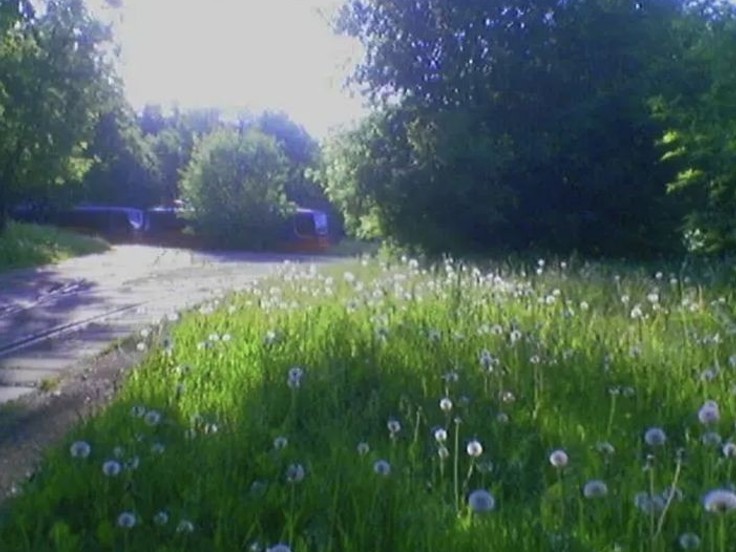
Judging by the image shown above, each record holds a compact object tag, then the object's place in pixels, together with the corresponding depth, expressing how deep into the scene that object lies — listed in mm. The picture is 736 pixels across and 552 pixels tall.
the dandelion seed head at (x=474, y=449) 3846
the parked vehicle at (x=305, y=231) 53344
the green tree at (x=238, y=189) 54844
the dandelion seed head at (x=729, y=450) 3832
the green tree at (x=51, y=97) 36781
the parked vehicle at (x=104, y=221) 56688
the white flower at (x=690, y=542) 3230
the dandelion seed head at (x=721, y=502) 2809
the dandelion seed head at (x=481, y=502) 3355
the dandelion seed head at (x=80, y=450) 4301
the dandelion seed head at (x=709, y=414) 3594
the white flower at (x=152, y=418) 4938
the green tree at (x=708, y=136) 20281
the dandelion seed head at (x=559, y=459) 3595
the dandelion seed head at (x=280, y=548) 3041
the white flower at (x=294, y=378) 5563
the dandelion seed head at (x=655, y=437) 3846
